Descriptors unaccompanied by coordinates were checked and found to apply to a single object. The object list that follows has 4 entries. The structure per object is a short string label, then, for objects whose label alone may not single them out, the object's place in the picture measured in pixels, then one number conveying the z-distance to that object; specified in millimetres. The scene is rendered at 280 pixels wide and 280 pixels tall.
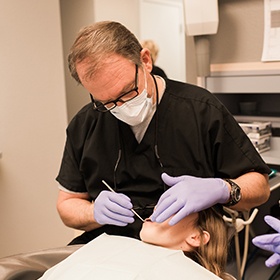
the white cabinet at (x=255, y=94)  1906
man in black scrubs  1143
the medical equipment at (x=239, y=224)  1410
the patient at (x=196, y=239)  1102
